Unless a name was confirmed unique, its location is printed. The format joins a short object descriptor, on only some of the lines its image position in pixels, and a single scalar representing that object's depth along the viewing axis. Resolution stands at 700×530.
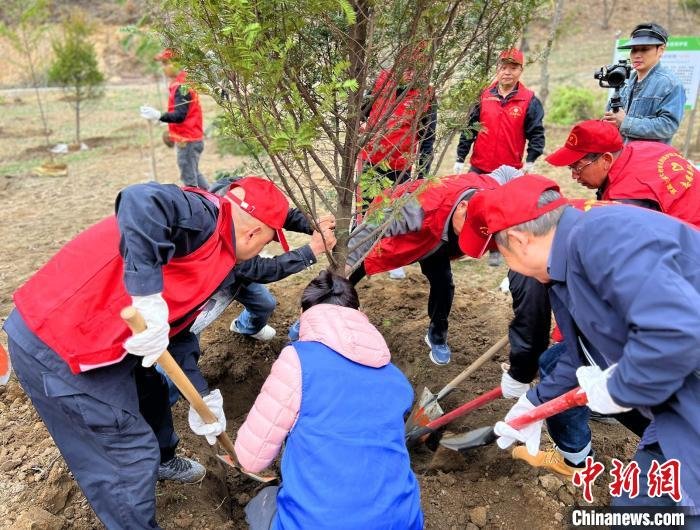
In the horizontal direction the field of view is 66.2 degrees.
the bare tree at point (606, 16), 25.35
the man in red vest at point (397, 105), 2.39
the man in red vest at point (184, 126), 6.62
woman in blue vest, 1.88
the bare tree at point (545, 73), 8.53
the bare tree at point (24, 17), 10.98
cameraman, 4.09
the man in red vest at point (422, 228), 2.76
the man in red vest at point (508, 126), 5.06
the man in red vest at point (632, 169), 2.72
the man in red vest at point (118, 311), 2.06
